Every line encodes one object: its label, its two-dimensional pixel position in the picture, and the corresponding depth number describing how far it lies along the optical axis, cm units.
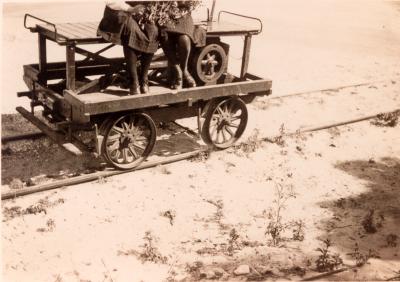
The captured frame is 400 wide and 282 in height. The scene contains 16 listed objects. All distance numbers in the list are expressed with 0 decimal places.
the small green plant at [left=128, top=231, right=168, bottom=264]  545
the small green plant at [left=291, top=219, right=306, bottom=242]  609
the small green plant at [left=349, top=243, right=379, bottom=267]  553
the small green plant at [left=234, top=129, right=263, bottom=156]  840
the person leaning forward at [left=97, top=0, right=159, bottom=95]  655
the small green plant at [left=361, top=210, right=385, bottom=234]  641
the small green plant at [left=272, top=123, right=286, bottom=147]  883
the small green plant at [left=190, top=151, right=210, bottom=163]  794
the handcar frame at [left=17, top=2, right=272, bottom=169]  666
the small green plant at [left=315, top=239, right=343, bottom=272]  541
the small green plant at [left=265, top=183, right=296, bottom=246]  605
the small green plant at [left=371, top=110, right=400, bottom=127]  1035
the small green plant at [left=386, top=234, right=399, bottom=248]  611
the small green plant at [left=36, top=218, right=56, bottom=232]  583
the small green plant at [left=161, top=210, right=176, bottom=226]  628
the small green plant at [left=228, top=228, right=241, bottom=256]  572
